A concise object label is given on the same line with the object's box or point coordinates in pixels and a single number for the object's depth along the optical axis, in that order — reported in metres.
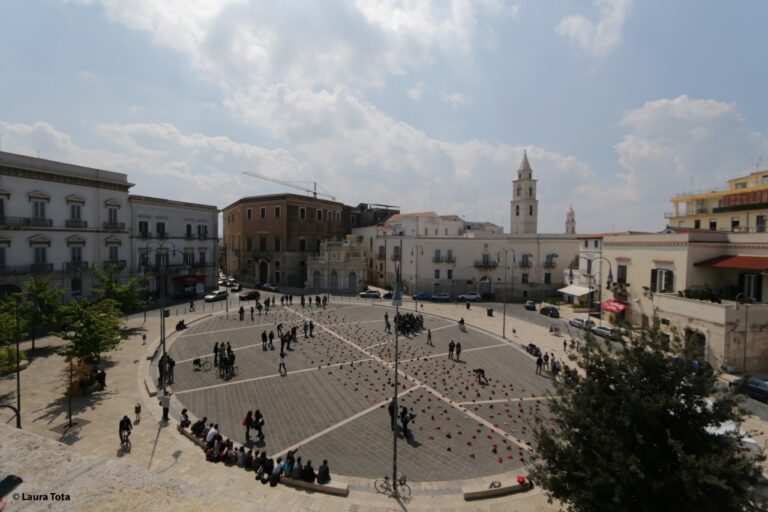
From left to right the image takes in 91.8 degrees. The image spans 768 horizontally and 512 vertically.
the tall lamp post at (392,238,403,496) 11.25
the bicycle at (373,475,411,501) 11.20
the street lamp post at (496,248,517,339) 49.47
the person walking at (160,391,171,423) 15.40
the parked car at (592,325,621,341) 29.10
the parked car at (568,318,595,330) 31.90
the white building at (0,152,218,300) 29.89
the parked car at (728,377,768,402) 18.16
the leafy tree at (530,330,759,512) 7.16
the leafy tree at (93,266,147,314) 28.02
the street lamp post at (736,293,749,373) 22.16
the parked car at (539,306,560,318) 38.33
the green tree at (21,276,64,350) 23.36
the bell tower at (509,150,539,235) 58.25
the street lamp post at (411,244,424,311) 50.91
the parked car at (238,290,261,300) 44.92
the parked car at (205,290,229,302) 43.01
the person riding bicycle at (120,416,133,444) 13.29
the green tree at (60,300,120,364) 18.12
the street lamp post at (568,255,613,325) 35.22
